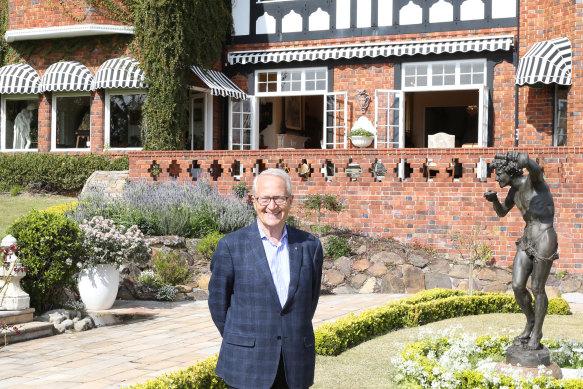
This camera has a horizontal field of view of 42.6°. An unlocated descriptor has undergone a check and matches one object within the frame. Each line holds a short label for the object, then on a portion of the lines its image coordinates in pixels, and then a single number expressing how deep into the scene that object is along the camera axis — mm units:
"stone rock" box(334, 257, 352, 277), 12773
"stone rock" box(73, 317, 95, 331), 8914
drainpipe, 17344
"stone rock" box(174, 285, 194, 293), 11641
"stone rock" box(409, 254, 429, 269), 12820
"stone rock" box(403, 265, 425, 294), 12453
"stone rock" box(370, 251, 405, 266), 12812
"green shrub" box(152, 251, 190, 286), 11797
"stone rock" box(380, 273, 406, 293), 12453
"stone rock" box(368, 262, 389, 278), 12633
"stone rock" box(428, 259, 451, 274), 12695
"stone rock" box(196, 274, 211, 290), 11883
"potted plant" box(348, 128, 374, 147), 18053
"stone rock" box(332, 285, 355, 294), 12516
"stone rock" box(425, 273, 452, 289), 12453
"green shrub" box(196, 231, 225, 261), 12594
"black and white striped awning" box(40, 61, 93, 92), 19406
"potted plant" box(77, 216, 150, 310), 9656
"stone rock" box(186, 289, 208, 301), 11492
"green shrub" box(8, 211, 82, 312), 9062
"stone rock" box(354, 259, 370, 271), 12797
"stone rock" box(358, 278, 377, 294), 12500
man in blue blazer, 3865
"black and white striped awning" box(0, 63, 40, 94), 19969
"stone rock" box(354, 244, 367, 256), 13248
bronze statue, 6695
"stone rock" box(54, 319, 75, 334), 8781
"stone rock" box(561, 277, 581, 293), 12359
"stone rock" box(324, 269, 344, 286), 12641
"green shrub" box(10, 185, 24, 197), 18281
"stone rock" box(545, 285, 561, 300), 11773
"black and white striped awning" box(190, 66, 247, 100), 18516
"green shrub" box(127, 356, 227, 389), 5258
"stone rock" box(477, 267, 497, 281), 12516
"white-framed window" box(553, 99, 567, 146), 16544
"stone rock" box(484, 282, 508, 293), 12227
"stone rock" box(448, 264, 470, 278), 12555
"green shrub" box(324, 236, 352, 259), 13195
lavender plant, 13359
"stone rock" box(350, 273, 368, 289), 12555
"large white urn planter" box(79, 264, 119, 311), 9648
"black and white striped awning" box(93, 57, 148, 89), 18562
